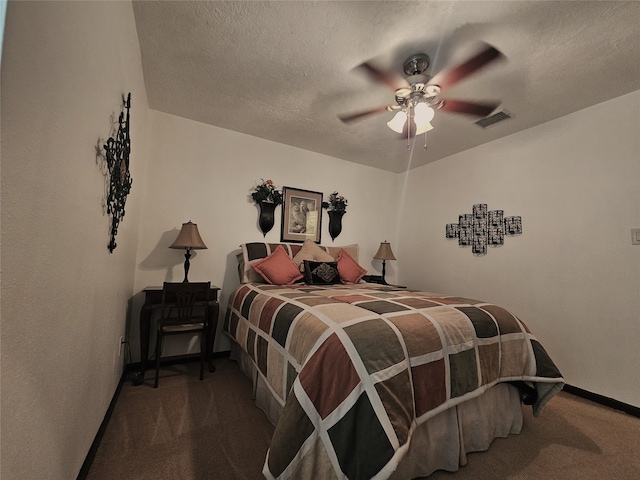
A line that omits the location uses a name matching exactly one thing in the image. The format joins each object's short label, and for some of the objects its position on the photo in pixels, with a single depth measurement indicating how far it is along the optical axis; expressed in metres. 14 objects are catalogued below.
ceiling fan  1.83
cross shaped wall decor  2.92
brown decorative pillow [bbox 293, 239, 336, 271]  3.04
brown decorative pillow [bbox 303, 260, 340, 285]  2.79
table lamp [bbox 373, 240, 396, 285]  3.81
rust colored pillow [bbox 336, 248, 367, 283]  3.03
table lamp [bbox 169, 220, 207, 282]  2.49
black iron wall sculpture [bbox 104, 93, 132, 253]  1.31
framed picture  3.43
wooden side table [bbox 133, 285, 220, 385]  2.26
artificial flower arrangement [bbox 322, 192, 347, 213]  3.74
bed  1.04
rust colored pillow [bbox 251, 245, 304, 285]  2.70
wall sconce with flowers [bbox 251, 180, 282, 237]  3.19
